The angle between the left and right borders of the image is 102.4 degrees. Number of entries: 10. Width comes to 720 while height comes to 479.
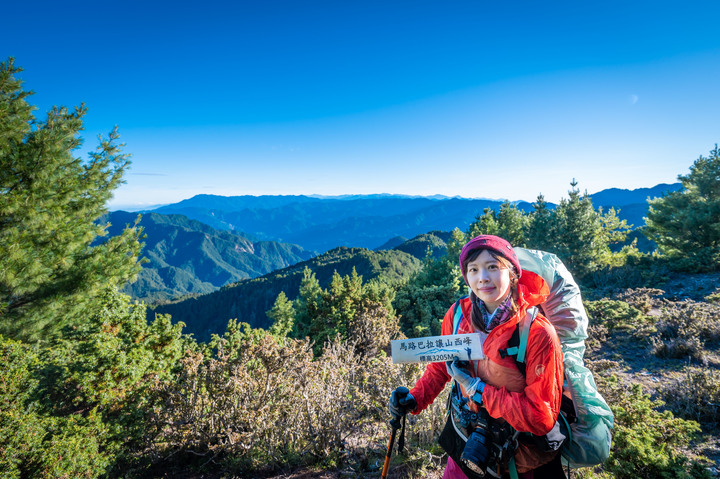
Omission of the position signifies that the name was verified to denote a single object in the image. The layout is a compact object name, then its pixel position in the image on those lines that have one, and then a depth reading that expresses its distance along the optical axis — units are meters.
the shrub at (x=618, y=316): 7.50
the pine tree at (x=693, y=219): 12.02
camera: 1.65
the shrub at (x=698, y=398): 3.71
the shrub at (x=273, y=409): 3.61
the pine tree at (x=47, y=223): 5.78
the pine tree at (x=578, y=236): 16.09
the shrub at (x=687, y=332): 5.57
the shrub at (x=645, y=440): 2.21
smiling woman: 1.52
